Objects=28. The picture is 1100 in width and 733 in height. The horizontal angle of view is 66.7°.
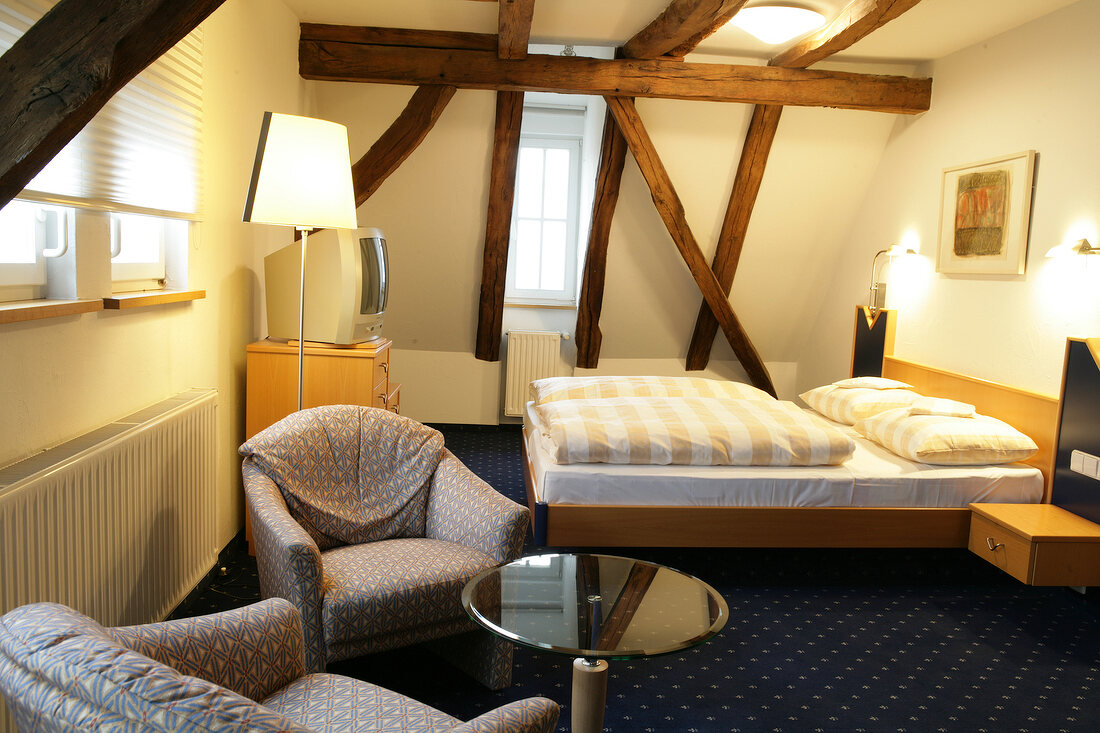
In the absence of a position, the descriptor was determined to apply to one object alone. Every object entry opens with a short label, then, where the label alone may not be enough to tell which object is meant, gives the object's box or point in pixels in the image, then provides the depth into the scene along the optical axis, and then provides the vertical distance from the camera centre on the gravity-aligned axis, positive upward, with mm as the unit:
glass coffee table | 1832 -773
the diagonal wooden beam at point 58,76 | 1349 +304
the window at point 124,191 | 2035 +205
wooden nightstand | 3051 -872
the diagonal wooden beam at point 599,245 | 4945 +278
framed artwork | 3859 +453
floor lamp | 2793 +331
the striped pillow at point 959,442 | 3434 -553
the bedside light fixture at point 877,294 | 4973 +58
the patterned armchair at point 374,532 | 2156 -744
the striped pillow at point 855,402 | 4035 -489
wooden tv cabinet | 3387 -425
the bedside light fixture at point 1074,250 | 3340 +262
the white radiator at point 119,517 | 1749 -637
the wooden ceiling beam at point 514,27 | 3594 +1191
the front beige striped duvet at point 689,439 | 3283 -573
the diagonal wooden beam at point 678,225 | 4680 +412
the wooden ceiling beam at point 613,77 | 4359 +1127
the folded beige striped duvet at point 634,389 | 4070 -484
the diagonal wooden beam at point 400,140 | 4594 +782
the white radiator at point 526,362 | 5789 -528
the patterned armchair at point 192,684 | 1062 -612
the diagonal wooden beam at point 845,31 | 3430 +1220
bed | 3207 -804
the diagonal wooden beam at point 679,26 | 3451 +1210
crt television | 3428 -55
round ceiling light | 3580 +1214
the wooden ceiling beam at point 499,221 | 4805 +386
